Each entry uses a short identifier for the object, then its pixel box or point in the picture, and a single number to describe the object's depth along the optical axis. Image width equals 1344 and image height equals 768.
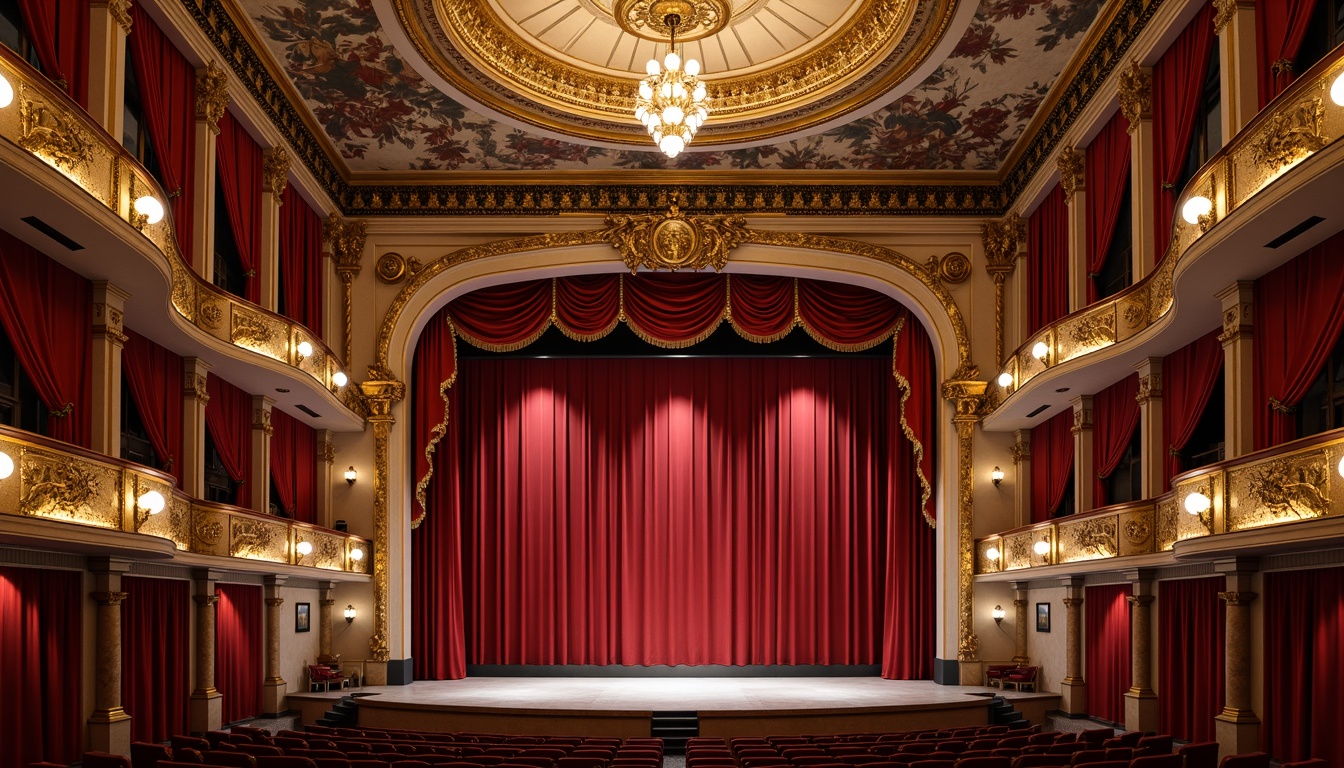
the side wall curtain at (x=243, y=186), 15.63
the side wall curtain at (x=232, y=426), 15.60
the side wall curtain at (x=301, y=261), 18.20
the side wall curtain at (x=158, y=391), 13.36
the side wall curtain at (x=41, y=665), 10.87
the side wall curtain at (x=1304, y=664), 10.79
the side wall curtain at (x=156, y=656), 13.27
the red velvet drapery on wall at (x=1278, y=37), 11.07
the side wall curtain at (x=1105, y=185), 15.56
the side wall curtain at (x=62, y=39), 10.85
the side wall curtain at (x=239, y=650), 15.79
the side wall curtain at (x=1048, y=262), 18.00
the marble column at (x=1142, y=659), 14.38
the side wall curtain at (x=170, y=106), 13.17
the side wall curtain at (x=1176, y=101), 13.18
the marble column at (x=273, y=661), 17.02
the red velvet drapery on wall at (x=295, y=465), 18.02
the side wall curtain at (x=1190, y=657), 13.14
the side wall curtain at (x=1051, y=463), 18.11
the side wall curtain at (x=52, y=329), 10.85
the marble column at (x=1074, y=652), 17.02
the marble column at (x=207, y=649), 14.65
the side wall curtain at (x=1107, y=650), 15.65
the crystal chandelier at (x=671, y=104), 14.24
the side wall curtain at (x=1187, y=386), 13.28
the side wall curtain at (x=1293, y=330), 10.84
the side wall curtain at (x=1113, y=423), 15.48
